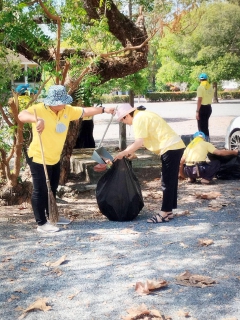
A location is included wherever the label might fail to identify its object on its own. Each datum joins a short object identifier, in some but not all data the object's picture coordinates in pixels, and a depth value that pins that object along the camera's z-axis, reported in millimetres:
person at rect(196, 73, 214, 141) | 11988
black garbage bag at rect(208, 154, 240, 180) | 9305
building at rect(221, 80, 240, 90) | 68438
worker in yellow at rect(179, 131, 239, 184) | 8766
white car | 10664
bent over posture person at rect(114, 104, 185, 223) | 6039
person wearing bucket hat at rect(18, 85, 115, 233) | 5898
